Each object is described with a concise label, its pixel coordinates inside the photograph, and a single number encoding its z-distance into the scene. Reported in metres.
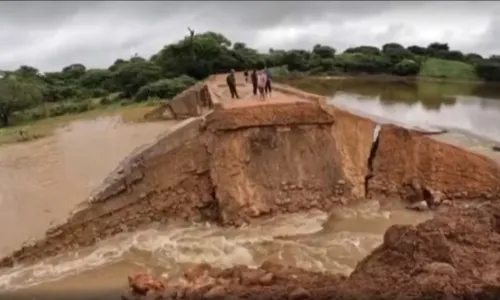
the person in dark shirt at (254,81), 15.85
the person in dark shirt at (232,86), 16.75
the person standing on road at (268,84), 15.89
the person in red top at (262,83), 15.71
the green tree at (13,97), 30.72
